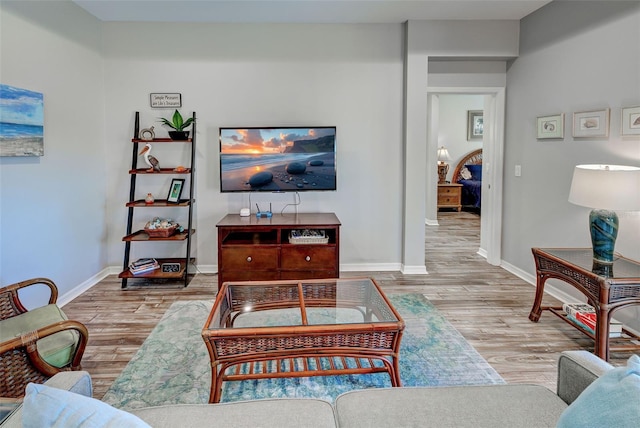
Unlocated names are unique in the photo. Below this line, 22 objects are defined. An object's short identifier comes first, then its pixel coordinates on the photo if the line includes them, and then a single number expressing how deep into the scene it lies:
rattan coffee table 1.91
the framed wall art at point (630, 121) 2.76
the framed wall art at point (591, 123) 3.03
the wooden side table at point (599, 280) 2.35
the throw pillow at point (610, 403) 0.86
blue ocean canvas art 2.71
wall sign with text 4.17
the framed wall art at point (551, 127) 3.51
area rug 2.16
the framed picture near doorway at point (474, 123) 9.48
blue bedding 8.95
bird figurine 3.99
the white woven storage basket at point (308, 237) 3.74
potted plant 3.97
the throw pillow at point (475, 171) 9.50
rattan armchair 1.70
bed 9.26
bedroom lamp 9.42
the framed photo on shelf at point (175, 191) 4.18
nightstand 9.25
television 4.04
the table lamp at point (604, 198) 2.42
